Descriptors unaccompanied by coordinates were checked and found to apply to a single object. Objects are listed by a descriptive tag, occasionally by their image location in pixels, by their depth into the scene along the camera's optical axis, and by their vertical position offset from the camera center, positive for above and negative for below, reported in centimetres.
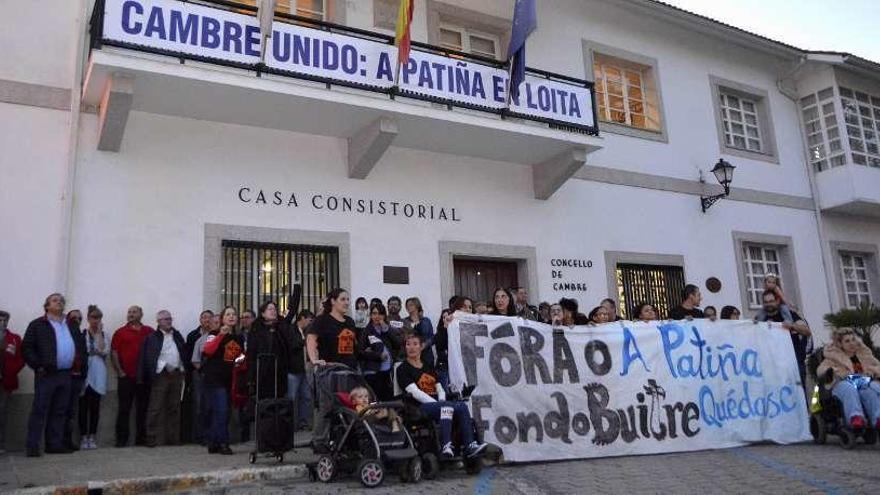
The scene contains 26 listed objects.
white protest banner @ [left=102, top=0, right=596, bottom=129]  866 +437
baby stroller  595 -52
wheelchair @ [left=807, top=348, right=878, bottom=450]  793 -63
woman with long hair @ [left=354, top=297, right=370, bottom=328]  980 +101
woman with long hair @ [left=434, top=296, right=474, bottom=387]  787 +42
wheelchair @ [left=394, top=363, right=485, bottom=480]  656 -49
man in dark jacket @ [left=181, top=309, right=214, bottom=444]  877 +4
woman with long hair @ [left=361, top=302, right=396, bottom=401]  769 +34
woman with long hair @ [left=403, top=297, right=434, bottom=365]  983 +86
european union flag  1081 +506
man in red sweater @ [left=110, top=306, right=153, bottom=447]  841 +25
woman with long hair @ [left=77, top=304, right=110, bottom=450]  823 +20
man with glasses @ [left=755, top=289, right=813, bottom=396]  957 +59
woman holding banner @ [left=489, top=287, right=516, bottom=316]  854 +91
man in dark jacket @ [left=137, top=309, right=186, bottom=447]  844 +23
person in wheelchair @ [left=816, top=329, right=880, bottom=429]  788 -12
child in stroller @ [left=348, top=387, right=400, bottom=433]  627 -23
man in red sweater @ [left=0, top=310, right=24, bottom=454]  785 +43
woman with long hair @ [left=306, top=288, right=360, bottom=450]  714 +53
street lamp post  1359 +365
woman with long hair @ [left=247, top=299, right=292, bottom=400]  769 +46
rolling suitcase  675 -33
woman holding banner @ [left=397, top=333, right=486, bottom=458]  661 -13
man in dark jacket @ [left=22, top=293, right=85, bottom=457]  744 +34
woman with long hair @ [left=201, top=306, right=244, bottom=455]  790 +26
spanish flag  994 +481
